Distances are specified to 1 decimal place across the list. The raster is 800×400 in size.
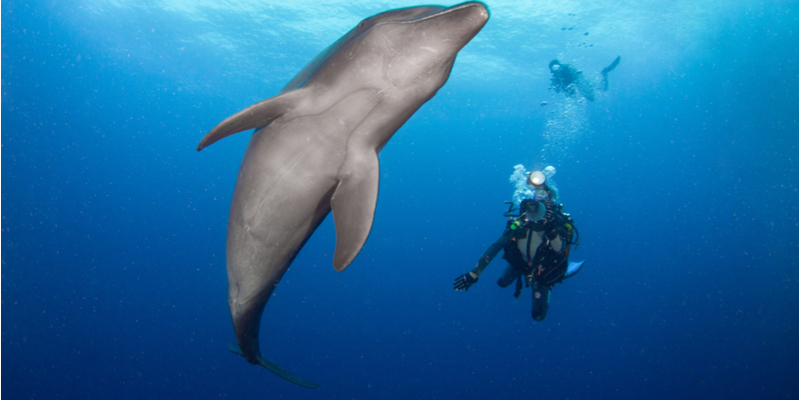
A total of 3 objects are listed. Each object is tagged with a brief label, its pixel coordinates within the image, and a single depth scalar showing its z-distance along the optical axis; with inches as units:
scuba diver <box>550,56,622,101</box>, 884.1
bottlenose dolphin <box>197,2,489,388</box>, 84.0
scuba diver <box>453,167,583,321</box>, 239.9
